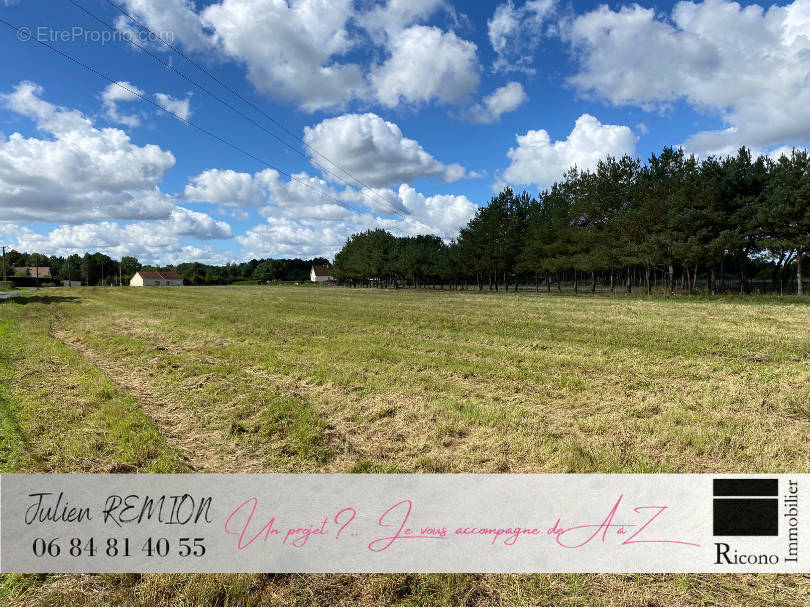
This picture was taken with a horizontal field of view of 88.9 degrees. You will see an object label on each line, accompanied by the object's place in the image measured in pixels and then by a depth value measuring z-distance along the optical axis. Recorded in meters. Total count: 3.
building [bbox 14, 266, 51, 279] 141.50
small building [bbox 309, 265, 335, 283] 185.38
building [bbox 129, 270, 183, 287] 150.59
